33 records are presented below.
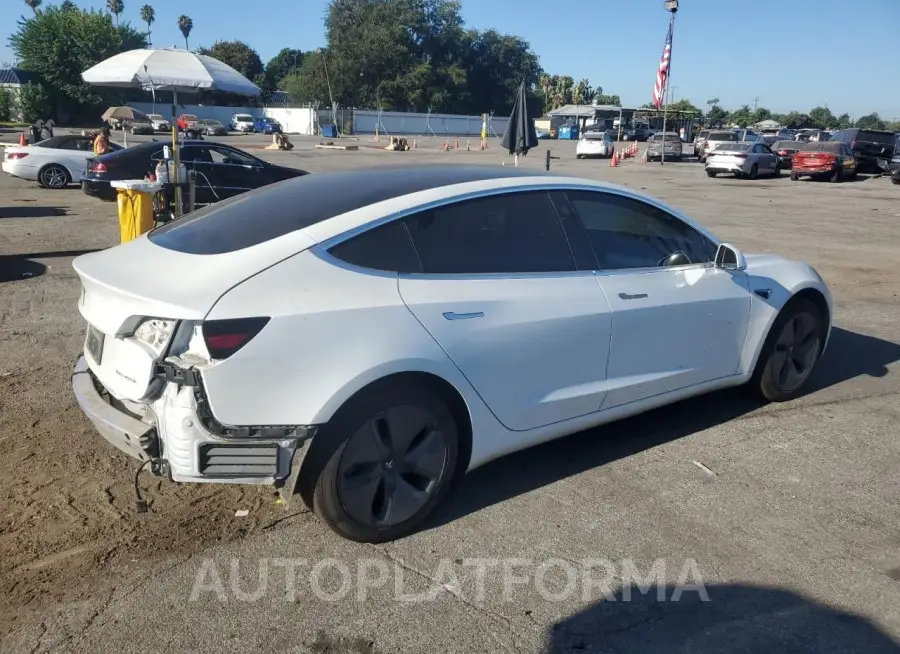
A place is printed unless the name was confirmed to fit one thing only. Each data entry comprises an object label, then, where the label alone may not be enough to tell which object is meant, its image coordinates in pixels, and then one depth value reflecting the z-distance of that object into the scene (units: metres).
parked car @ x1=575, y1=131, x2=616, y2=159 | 42.81
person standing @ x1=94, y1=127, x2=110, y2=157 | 18.53
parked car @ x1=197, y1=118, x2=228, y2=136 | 54.66
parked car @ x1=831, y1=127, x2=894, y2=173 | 32.38
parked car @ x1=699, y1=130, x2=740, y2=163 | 38.84
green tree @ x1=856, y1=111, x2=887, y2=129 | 119.79
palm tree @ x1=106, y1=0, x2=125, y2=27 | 114.44
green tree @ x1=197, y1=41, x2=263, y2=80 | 99.44
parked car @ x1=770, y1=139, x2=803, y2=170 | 33.19
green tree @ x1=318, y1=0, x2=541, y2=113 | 84.69
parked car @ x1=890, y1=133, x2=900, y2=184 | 27.86
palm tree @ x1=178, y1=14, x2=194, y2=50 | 123.69
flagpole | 35.45
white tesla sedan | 3.02
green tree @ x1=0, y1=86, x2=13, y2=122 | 60.75
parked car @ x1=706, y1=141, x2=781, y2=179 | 28.81
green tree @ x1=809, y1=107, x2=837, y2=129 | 121.99
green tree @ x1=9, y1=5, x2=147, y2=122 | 62.00
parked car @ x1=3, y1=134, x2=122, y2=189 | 18.05
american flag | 35.22
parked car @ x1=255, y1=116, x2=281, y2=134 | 63.72
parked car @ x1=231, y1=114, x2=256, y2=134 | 64.00
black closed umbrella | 18.28
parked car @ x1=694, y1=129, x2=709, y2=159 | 41.80
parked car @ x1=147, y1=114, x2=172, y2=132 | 54.75
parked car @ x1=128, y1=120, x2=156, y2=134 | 52.19
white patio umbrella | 10.69
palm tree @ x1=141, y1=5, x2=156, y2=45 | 123.56
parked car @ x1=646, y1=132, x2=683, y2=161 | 39.61
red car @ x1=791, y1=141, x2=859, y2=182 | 28.39
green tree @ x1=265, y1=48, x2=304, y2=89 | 124.66
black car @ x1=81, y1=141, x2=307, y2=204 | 14.77
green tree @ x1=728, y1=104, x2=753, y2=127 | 102.09
